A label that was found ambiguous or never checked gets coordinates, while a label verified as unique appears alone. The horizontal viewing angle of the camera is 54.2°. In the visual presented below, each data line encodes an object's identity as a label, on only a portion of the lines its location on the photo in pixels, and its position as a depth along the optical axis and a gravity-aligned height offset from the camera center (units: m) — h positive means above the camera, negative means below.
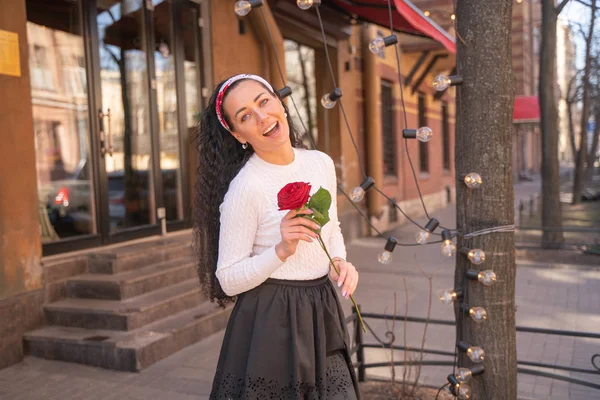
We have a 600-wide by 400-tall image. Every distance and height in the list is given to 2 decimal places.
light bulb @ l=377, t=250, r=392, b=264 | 3.08 -0.45
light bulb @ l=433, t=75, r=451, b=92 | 2.94 +0.44
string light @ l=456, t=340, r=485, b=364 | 3.06 -0.97
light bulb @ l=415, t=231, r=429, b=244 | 3.05 -0.35
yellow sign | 4.88 +1.09
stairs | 4.71 -1.19
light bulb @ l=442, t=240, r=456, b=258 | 3.04 -0.41
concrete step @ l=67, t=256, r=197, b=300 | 5.30 -0.95
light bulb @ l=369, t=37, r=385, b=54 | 3.01 +0.65
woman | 2.03 -0.32
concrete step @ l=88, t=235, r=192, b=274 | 5.62 -0.76
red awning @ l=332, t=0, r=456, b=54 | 4.62 +2.14
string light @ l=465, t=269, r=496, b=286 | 2.96 -0.55
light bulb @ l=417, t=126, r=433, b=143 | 2.94 +0.18
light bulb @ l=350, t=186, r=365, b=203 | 3.11 -0.12
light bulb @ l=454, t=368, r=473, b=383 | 3.07 -1.08
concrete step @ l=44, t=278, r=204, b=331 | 4.98 -1.13
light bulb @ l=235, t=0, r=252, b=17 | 3.06 +0.88
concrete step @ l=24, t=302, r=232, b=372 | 4.61 -1.33
